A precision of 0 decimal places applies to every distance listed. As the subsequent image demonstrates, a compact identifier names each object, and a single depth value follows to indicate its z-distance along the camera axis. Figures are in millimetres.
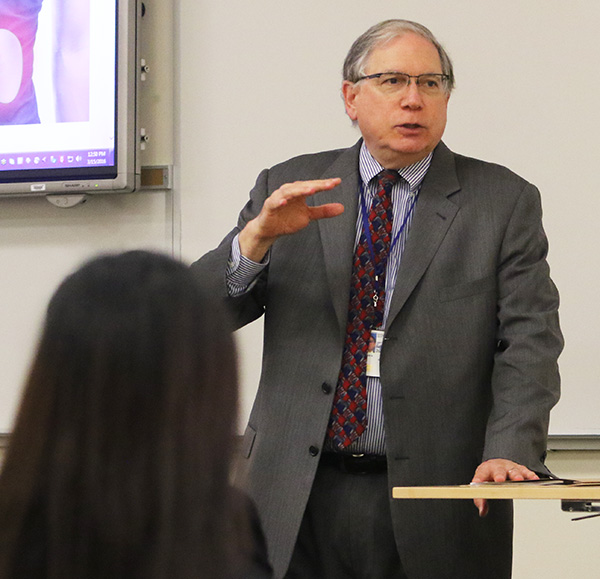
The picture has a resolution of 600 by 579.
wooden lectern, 2977
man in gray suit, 4375
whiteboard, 6762
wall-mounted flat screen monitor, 7215
